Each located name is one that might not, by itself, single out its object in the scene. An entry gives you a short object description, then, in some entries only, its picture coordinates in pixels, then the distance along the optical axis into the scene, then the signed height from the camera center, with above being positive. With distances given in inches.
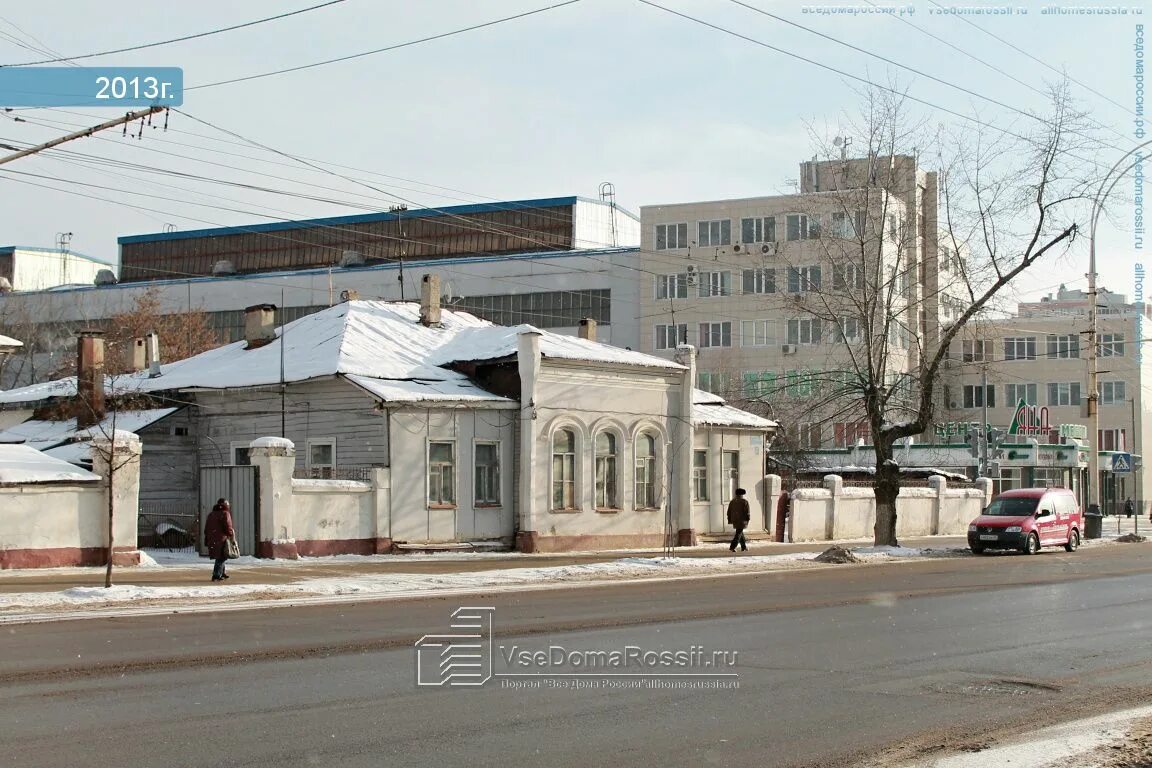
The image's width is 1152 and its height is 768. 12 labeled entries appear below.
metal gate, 1119.6 -41.1
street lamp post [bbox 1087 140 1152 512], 1784.0 +58.7
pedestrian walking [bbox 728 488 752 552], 1389.0 -73.4
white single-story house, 1228.5 +18.3
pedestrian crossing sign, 1871.1 -30.0
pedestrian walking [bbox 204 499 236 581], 930.7 -62.1
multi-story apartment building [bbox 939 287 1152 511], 3602.4 +169.9
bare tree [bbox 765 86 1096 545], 1405.0 +190.9
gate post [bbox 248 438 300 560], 1104.8 -40.7
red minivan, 1385.3 -84.0
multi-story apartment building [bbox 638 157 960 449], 1419.8 +257.2
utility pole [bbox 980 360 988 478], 2113.1 -13.5
